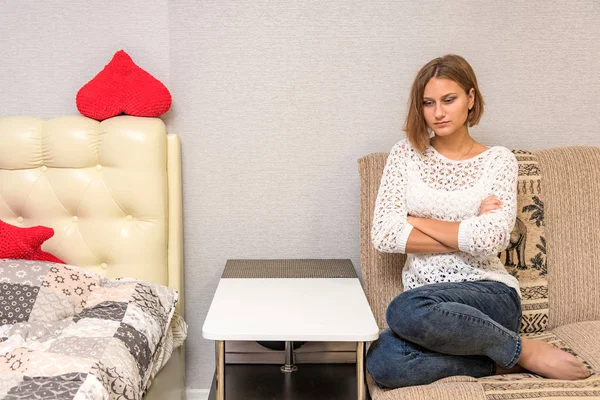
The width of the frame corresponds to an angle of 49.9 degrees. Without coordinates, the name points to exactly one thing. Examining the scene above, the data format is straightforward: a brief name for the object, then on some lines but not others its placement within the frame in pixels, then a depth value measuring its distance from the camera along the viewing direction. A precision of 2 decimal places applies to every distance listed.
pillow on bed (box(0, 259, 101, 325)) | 1.68
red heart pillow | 2.16
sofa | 2.01
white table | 1.56
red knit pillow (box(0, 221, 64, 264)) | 1.84
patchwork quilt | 1.40
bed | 2.13
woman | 1.65
